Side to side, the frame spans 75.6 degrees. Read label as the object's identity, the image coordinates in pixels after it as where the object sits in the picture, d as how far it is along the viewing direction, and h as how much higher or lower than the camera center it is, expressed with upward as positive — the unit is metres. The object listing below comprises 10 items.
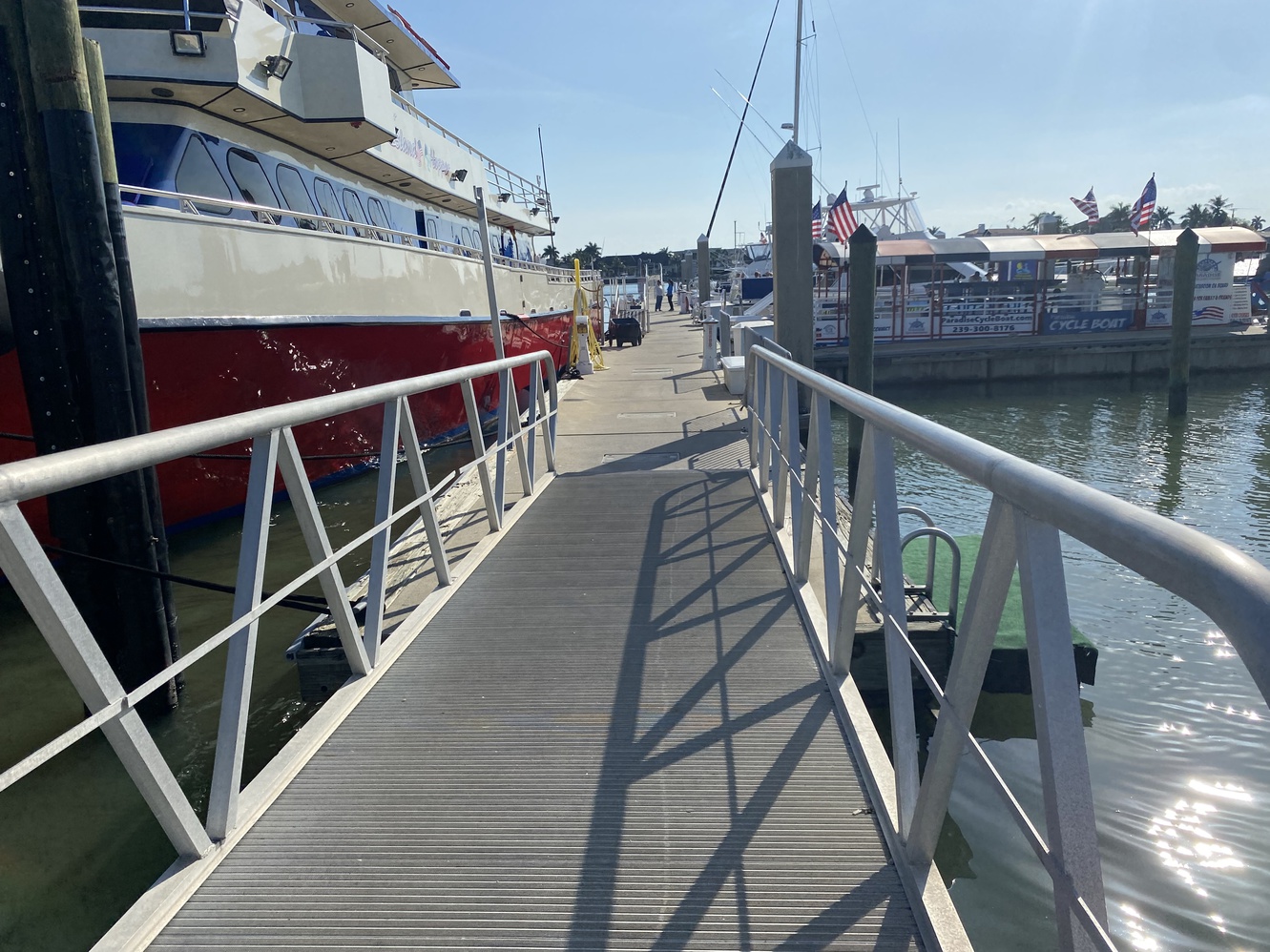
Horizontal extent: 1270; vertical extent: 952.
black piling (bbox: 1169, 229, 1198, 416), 17.33 -0.41
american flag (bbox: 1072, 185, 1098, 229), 29.69 +3.48
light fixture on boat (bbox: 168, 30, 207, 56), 8.29 +2.97
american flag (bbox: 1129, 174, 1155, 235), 25.08 +2.83
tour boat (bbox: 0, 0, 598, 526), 7.43 +0.95
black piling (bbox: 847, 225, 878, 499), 10.68 -0.32
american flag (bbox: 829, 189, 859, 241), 23.03 +2.55
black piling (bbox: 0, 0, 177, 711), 3.93 +0.25
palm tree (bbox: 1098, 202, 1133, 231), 86.18 +8.94
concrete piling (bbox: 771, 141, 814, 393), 8.45 +0.66
